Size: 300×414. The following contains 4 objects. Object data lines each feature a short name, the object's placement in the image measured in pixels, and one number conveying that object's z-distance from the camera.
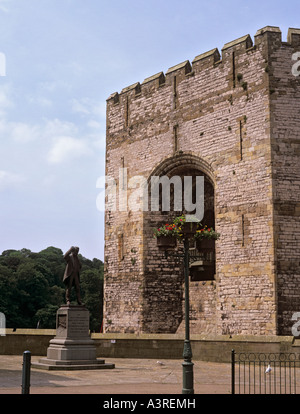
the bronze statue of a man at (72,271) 15.88
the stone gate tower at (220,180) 20.05
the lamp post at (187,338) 9.58
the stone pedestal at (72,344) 14.80
